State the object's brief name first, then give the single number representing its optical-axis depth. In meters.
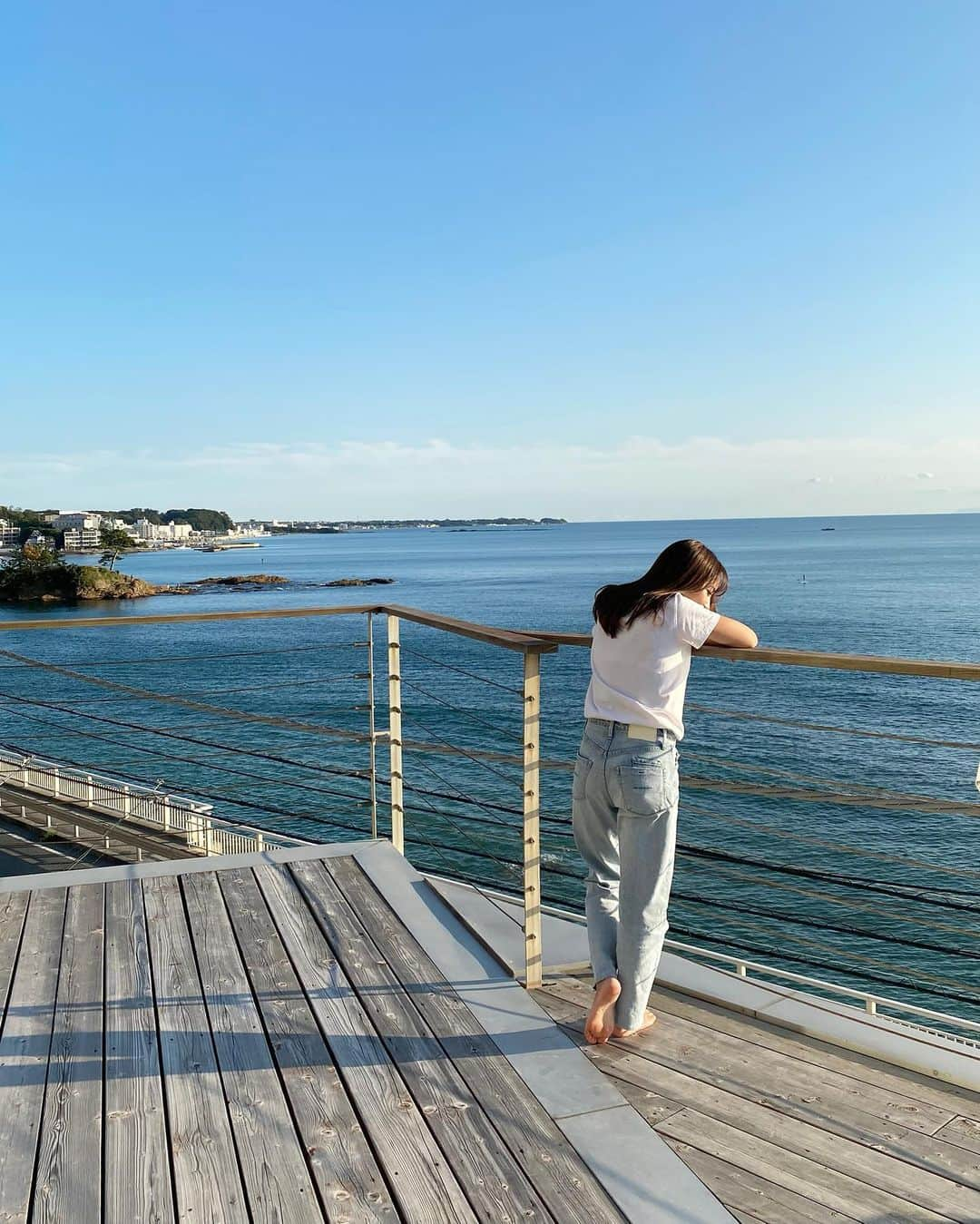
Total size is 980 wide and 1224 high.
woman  2.14
